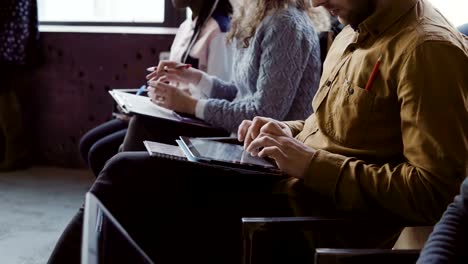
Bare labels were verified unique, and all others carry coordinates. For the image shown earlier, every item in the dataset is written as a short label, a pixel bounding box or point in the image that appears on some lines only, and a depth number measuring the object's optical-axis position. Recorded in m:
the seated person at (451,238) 0.77
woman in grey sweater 1.62
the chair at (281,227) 1.03
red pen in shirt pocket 1.11
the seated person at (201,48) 2.14
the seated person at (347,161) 1.03
